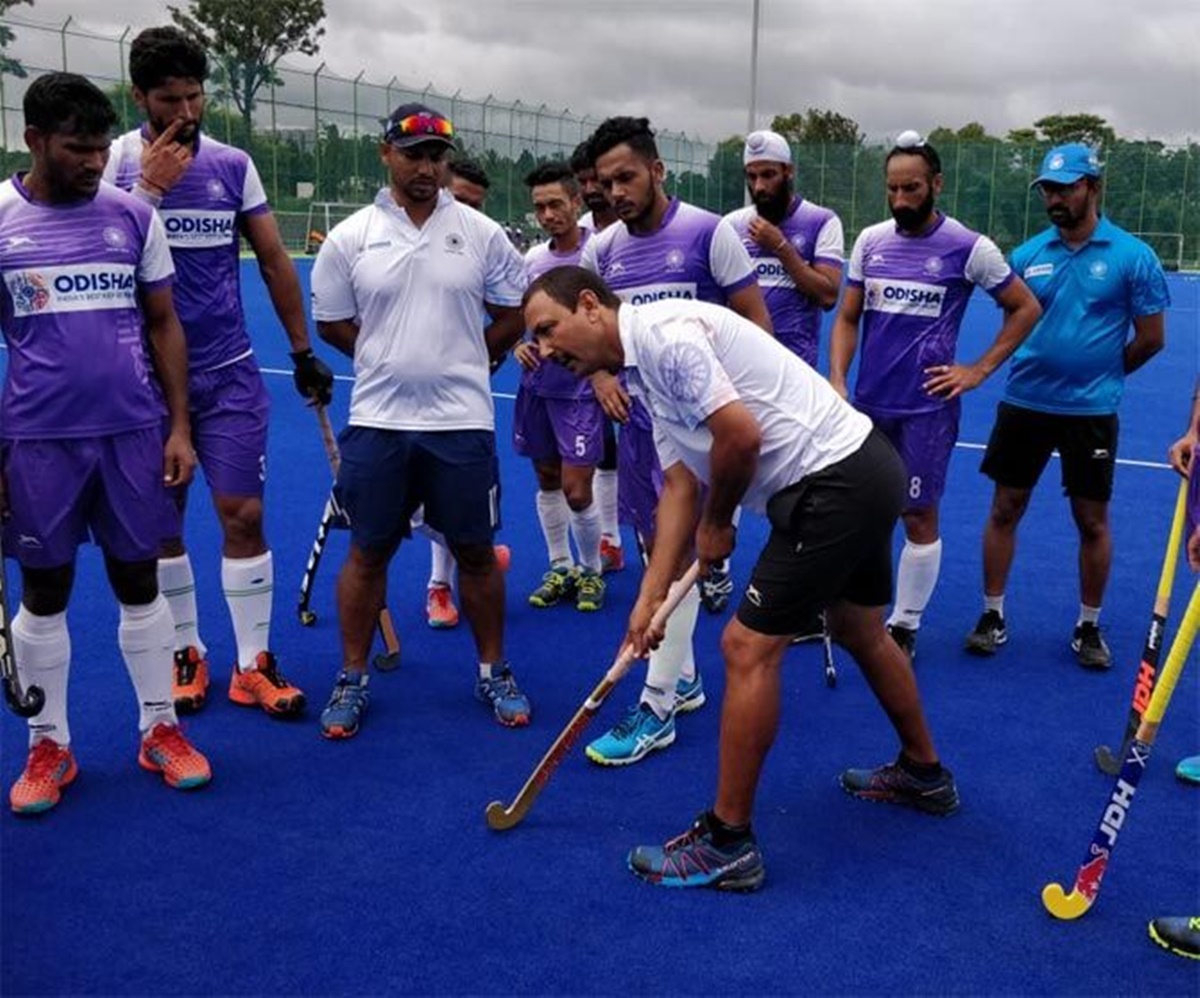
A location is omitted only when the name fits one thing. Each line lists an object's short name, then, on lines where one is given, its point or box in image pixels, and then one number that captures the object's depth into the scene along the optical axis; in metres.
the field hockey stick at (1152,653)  3.54
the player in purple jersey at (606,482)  5.84
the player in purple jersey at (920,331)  4.62
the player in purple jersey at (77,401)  3.27
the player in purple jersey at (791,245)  5.47
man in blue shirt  4.74
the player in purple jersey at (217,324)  3.88
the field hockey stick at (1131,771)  2.85
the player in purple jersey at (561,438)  5.54
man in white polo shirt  3.93
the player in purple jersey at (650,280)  3.95
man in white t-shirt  2.86
